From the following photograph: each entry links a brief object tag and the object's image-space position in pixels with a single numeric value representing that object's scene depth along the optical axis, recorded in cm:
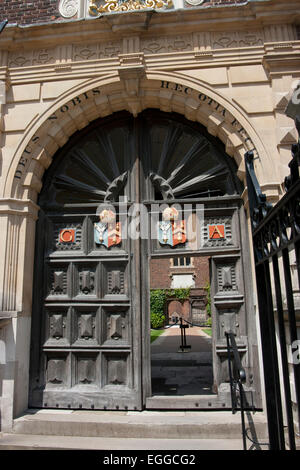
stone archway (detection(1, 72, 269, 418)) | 480
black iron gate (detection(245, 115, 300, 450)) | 135
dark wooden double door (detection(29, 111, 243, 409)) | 484
